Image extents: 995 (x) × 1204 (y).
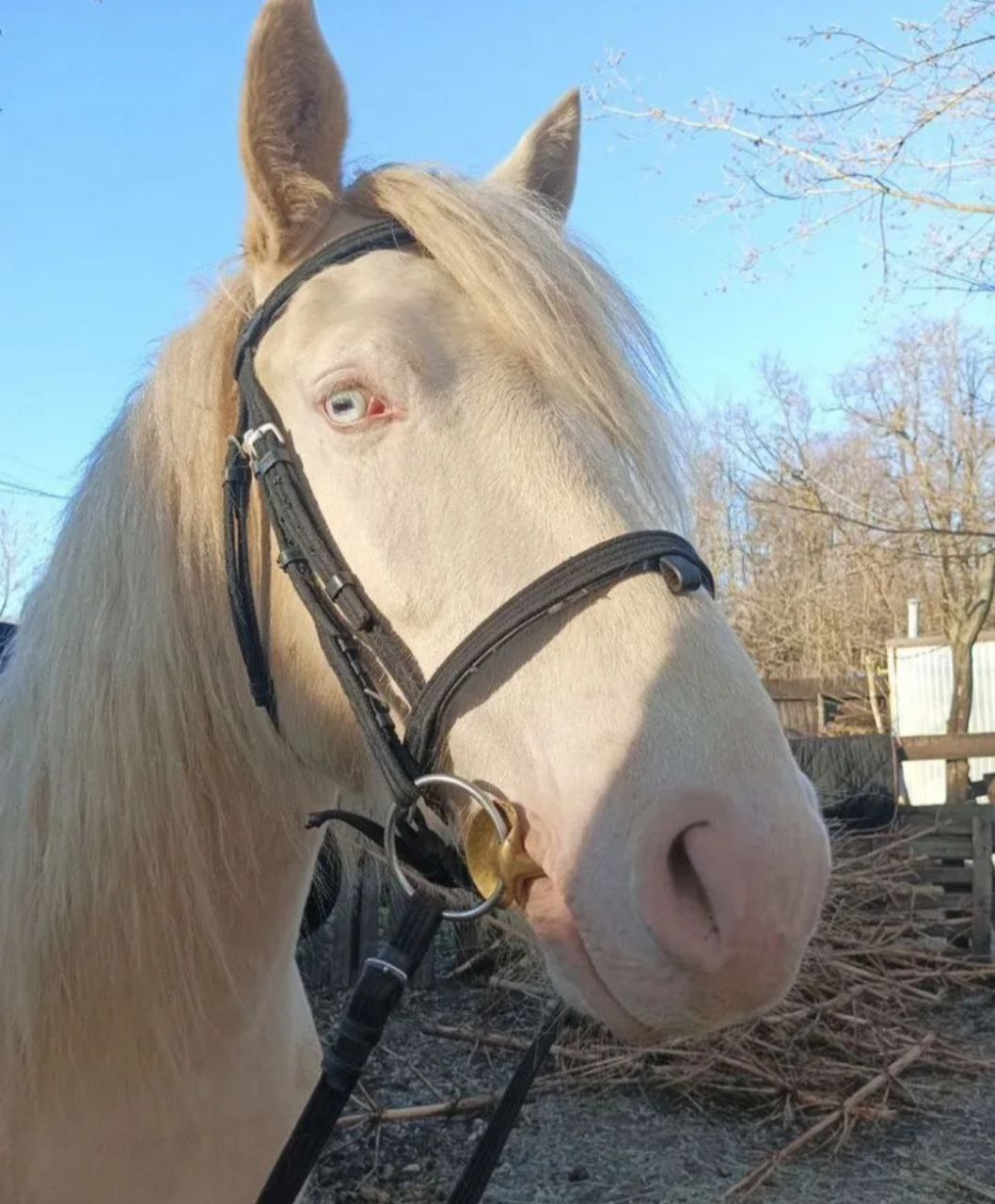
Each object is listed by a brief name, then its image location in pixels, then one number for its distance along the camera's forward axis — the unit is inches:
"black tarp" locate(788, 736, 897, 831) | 290.8
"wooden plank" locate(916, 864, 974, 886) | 274.8
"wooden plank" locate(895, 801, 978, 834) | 279.4
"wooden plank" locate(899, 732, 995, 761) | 319.3
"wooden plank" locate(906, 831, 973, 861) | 278.4
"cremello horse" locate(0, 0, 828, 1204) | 44.4
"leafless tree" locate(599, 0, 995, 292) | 193.2
